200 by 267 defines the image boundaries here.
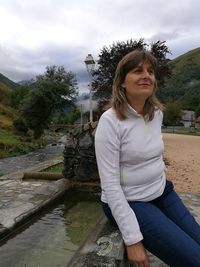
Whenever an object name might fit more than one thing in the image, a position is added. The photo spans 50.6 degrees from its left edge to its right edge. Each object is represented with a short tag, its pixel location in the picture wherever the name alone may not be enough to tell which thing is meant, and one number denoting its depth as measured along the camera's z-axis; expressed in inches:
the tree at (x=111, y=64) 577.0
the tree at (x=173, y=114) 1644.0
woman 51.2
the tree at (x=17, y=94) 1662.1
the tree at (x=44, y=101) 983.0
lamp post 318.7
